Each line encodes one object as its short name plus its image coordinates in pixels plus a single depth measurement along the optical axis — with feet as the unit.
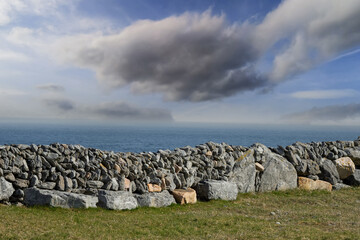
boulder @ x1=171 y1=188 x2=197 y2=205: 53.72
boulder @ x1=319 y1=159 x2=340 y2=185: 77.66
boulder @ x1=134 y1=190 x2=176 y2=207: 49.65
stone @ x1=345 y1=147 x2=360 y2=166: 84.74
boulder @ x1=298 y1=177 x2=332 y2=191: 73.20
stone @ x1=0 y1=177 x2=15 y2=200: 45.06
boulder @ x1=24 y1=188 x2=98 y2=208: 44.06
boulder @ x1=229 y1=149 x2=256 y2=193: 65.72
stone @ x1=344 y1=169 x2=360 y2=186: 80.64
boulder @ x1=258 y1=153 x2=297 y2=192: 69.21
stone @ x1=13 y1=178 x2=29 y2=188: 46.64
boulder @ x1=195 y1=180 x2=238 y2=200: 57.26
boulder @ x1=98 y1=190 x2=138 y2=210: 46.06
